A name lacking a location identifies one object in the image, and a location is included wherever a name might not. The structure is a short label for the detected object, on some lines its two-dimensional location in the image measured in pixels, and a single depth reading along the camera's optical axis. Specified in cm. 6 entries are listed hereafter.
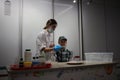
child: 189
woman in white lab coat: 251
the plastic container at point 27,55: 136
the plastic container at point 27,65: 131
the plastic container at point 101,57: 206
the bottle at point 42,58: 147
